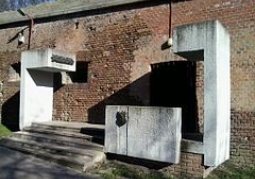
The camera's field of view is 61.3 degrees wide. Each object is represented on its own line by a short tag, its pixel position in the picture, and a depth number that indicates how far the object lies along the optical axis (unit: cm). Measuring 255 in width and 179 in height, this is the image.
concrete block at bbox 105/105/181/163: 455
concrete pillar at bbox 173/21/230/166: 439
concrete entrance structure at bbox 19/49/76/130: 678
